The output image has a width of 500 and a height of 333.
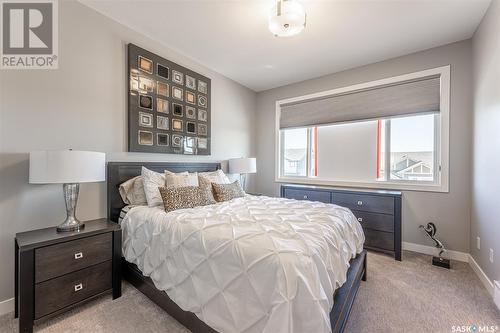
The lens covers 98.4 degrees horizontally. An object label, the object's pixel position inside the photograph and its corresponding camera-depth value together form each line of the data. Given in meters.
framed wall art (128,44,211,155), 2.52
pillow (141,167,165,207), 2.23
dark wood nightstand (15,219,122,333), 1.47
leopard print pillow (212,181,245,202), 2.66
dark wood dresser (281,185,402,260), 2.76
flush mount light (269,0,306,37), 1.77
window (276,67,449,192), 2.91
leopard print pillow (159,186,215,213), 2.09
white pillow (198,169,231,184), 2.95
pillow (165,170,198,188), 2.42
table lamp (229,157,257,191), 3.67
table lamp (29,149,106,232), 1.61
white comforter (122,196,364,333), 1.06
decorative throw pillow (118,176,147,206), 2.33
